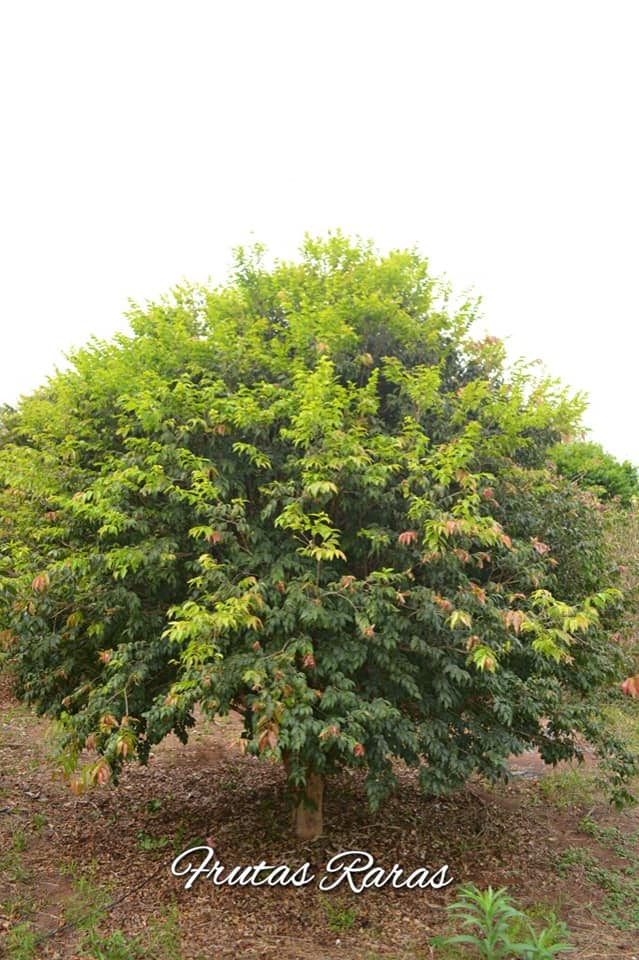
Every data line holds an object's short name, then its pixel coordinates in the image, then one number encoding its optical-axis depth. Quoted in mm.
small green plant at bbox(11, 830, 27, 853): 7602
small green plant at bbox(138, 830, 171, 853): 7574
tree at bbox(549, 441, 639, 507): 19028
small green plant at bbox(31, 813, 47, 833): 8195
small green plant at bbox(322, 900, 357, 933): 6051
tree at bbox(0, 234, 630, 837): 5414
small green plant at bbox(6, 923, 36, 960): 5586
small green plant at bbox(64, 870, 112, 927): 6164
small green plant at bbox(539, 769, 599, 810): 9547
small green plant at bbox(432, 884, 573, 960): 4645
